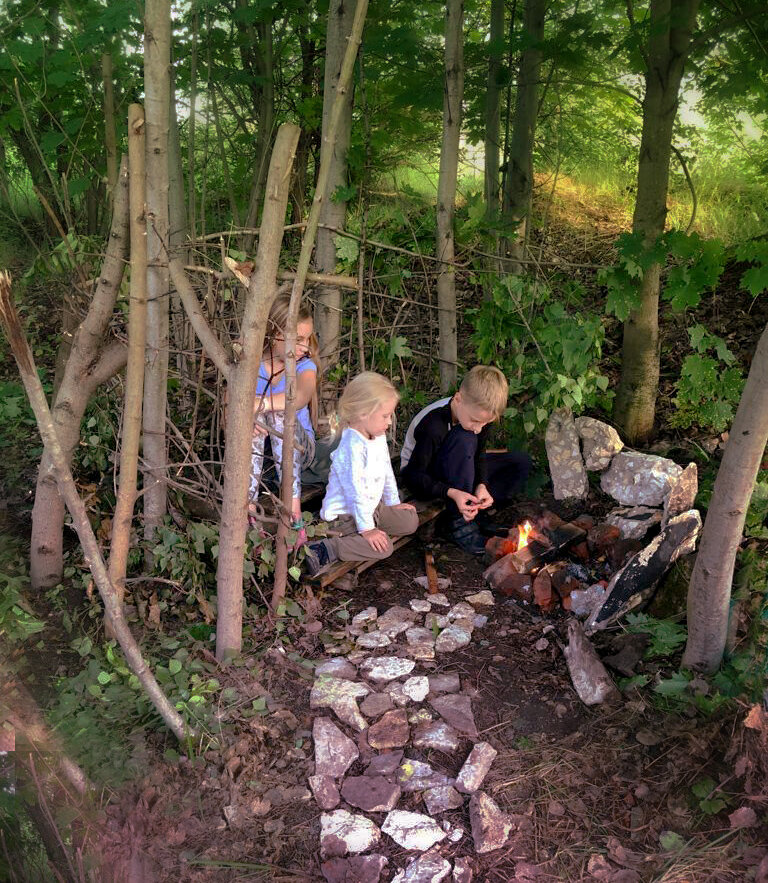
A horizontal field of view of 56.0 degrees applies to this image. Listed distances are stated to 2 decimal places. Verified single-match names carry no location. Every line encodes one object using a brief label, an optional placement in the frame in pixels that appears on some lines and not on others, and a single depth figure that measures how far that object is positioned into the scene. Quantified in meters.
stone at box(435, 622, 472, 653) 3.39
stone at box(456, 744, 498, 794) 2.55
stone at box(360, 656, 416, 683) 3.15
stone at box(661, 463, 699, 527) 3.82
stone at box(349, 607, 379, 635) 3.49
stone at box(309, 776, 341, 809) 2.49
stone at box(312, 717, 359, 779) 2.62
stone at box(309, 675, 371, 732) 2.86
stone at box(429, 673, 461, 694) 3.09
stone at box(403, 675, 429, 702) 3.04
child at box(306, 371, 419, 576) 3.57
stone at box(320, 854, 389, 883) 2.21
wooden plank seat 3.71
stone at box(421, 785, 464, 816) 2.47
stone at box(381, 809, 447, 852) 2.35
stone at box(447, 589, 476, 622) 3.65
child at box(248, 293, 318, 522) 3.62
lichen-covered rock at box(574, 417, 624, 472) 4.54
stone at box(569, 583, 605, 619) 3.58
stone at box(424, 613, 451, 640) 3.56
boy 4.03
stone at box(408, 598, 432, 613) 3.72
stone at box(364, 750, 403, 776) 2.63
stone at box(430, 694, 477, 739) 2.85
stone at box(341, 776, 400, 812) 2.48
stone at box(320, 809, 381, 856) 2.32
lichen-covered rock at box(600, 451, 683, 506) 4.16
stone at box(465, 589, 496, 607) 3.77
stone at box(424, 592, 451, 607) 3.78
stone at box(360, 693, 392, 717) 2.91
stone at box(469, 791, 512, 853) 2.32
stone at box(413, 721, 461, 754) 2.76
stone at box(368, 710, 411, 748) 2.77
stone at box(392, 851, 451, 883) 2.23
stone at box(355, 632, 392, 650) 3.37
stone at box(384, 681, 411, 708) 3.00
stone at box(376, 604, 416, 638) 3.51
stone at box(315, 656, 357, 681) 3.13
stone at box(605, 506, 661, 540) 3.97
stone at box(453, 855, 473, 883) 2.22
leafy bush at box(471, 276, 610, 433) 4.29
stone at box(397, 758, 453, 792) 2.57
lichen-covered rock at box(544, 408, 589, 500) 4.52
